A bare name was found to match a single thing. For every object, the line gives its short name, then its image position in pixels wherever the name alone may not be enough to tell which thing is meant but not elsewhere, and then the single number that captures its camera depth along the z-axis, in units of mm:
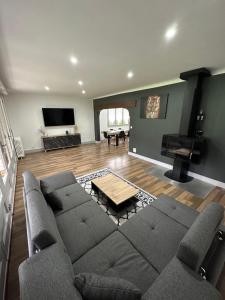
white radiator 4902
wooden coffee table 2090
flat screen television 5777
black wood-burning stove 2805
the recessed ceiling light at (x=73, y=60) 2008
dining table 6358
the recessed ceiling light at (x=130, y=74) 2801
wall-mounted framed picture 3741
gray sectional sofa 763
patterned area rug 2146
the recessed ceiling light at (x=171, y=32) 1317
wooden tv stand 5730
